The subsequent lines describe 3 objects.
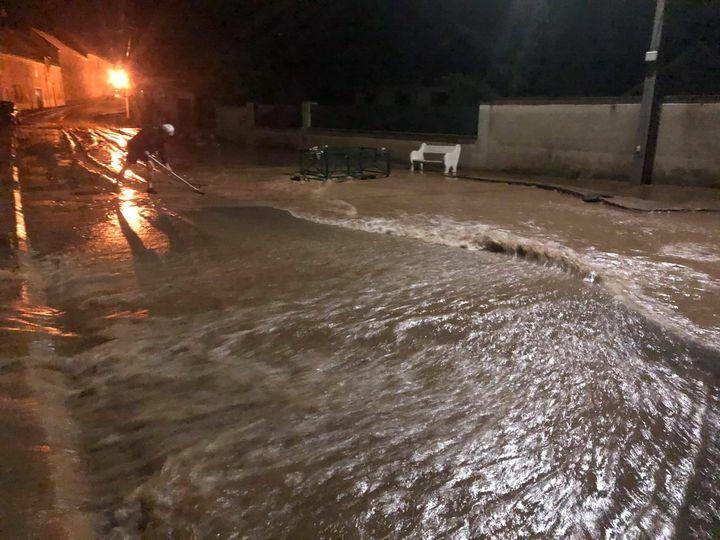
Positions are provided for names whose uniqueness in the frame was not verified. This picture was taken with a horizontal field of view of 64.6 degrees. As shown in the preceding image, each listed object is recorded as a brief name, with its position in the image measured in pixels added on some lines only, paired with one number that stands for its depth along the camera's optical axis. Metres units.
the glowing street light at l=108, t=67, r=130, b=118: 38.06
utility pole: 12.23
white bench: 16.20
